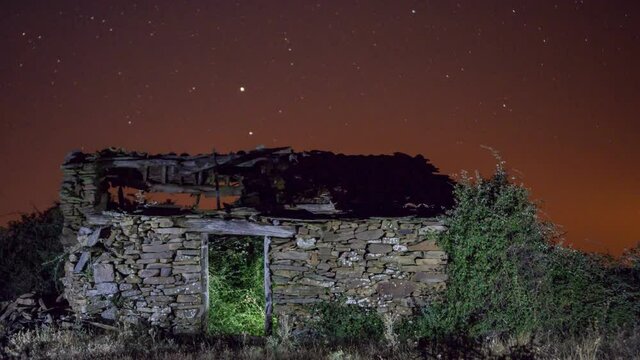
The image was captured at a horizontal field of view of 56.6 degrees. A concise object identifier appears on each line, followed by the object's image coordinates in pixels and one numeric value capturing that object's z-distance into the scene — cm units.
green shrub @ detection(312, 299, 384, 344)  1136
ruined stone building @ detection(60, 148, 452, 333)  1173
